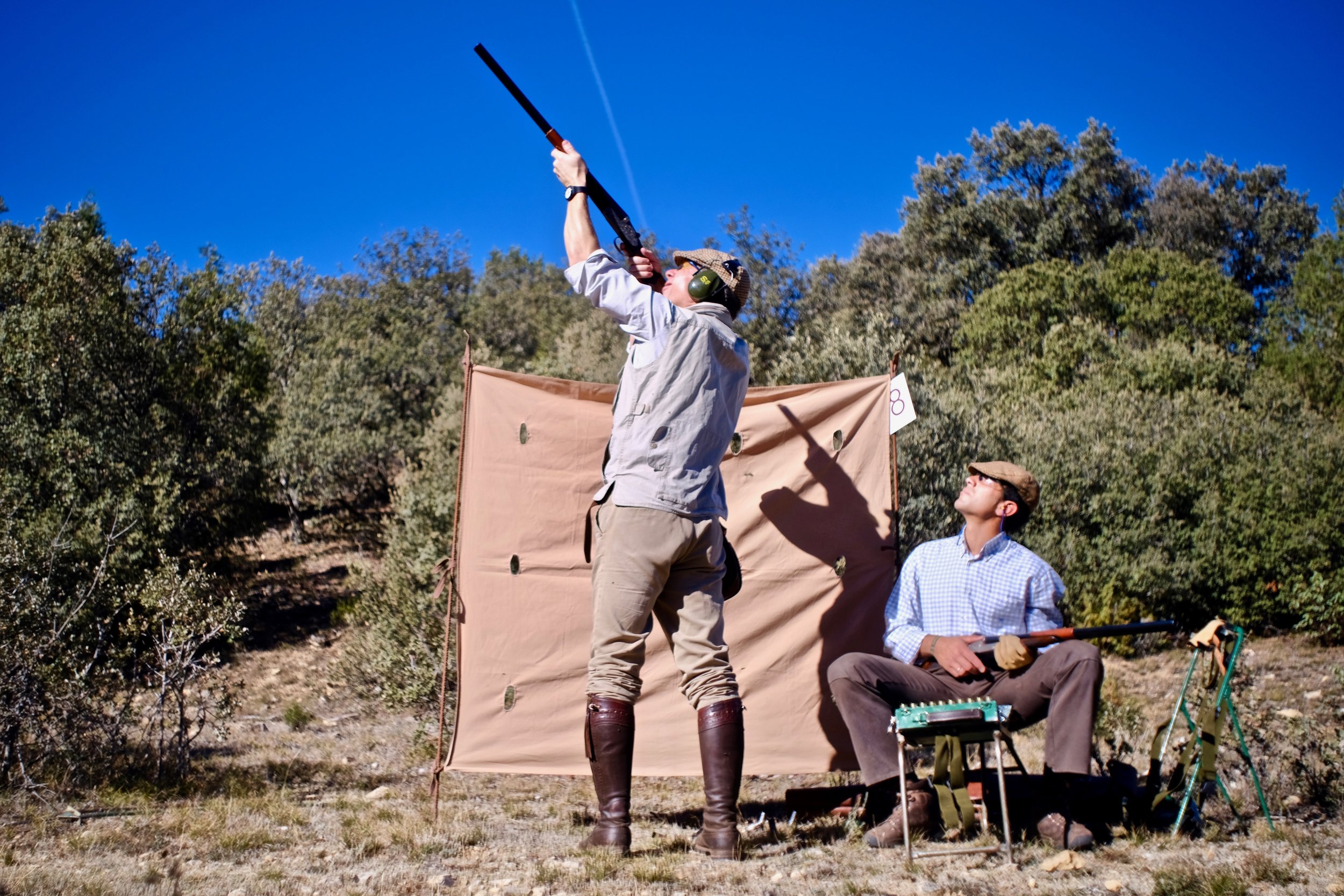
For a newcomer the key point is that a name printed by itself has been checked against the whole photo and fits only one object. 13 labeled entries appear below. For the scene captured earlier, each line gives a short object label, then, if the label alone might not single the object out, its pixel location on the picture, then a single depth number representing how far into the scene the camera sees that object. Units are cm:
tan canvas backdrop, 521
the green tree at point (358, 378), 1975
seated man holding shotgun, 422
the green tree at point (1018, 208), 3014
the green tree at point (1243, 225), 3092
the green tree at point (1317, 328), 1967
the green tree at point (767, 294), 2320
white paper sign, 534
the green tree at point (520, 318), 2988
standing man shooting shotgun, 409
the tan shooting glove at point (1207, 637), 431
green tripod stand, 424
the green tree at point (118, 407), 1184
